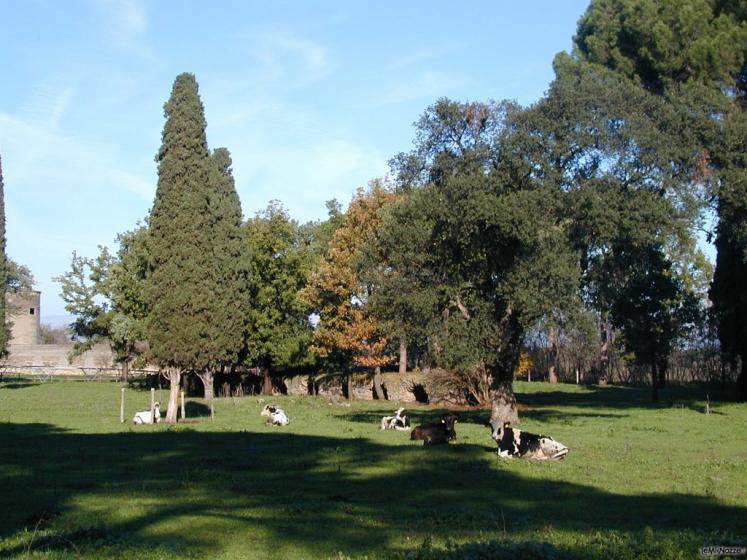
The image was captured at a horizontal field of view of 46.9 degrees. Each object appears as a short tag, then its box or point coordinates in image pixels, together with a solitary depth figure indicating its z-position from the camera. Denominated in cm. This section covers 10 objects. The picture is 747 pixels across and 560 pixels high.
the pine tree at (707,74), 3541
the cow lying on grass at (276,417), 3422
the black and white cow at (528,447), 2177
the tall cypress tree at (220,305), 3622
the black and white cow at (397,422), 3100
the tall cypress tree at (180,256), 3538
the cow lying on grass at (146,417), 3431
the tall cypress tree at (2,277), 5900
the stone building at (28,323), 12780
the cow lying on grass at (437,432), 2519
